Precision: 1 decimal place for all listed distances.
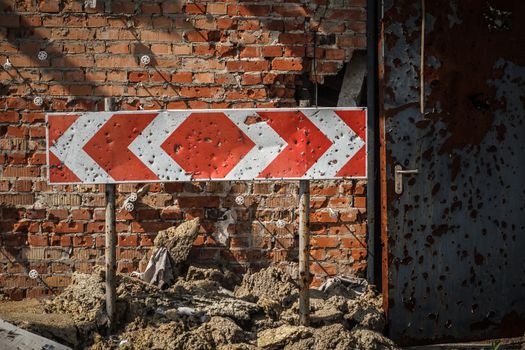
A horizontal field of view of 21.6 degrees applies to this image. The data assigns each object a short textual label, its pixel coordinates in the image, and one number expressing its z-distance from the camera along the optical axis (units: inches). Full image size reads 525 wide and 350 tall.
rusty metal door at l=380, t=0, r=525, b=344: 366.3
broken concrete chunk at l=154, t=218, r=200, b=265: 369.0
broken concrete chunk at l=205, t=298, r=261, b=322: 338.2
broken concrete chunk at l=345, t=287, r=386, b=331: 352.6
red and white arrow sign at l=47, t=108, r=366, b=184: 321.5
